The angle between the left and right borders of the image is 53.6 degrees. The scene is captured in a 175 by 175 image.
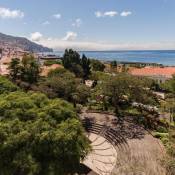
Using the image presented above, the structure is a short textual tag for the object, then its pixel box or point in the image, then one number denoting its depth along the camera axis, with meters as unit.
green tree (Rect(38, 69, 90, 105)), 19.28
